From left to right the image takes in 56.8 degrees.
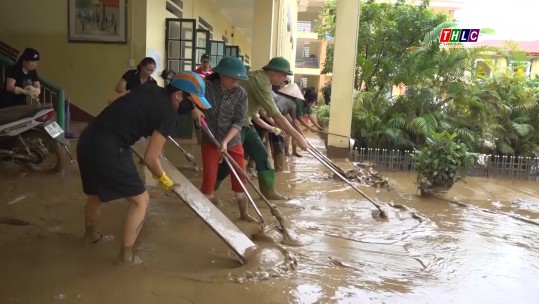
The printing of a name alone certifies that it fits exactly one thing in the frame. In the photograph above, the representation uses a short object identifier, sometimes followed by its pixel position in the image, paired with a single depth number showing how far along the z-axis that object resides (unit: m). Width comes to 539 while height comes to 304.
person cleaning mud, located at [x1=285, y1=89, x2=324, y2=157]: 8.16
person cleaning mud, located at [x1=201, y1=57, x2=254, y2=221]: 4.36
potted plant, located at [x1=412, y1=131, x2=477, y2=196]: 6.63
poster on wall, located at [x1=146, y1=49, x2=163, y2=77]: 9.01
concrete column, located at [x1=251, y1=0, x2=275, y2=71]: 12.47
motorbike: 5.43
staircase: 6.93
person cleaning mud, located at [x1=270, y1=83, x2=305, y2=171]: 7.41
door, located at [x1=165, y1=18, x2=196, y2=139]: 10.00
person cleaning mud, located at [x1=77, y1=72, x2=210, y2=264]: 3.01
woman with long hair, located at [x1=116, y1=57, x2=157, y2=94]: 6.27
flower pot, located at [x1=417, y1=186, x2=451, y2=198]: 6.74
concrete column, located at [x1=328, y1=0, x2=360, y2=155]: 9.74
